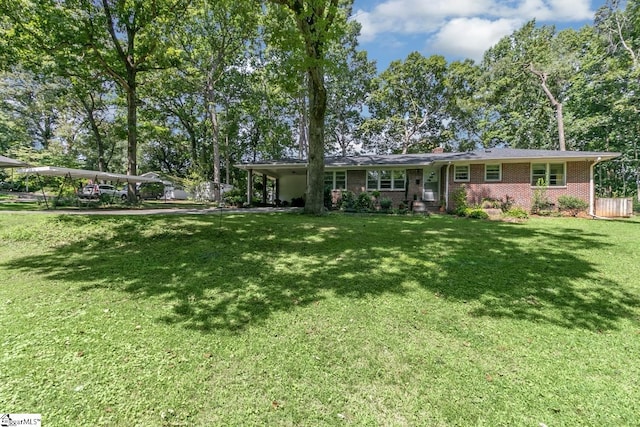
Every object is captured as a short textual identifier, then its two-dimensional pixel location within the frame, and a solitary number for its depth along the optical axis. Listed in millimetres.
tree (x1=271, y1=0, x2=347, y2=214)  8812
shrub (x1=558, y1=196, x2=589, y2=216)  13922
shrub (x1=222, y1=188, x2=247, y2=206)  19142
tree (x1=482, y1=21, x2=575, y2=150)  23625
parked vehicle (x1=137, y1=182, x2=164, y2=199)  30156
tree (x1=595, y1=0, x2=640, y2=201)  20438
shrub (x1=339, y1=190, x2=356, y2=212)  16547
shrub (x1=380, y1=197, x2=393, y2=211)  16066
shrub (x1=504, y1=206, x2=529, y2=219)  12625
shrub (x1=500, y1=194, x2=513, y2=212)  15097
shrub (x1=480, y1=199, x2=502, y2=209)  14945
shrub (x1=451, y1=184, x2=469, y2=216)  15293
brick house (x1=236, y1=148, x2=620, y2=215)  14555
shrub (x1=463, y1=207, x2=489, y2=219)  12969
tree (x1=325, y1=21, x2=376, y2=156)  29969
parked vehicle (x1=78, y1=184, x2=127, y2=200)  22289
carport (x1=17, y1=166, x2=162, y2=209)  14328
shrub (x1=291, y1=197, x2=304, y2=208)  20533
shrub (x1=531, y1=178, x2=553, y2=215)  14602
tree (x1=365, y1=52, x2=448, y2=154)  29188
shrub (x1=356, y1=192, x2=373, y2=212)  16328
